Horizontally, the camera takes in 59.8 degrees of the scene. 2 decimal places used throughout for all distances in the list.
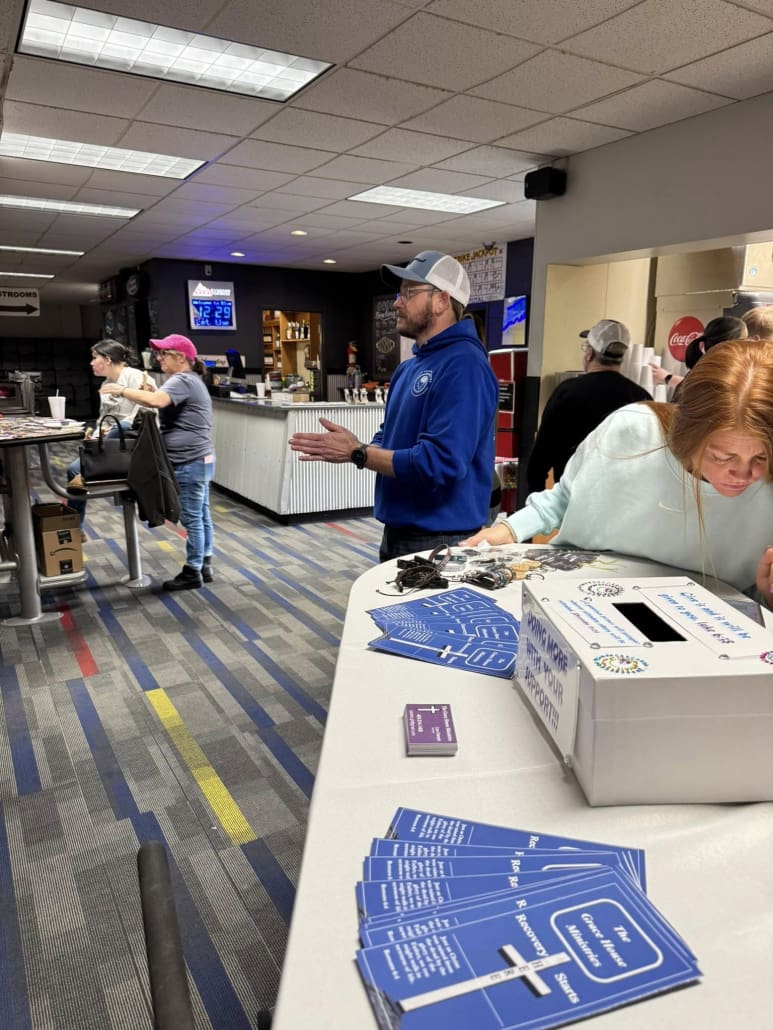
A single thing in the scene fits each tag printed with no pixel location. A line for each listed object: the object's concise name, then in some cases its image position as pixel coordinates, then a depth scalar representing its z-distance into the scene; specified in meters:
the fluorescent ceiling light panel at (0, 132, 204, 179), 4.32
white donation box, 0.77
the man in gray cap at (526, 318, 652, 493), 3.21
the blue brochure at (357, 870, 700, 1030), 0.55
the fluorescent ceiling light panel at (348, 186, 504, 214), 5.50
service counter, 5.53
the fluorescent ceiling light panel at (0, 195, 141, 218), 5.83
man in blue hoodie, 1.97
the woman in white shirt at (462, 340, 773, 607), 1.19
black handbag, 3.63
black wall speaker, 4.48
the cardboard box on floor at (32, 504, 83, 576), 3.63
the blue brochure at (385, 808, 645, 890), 0.73
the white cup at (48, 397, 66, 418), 4.78
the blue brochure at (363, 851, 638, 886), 0.70
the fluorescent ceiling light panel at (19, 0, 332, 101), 2.76
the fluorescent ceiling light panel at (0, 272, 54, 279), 11.09
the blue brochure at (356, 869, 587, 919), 0.66
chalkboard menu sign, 9.80
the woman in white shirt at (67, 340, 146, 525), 4.46
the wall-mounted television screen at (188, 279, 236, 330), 9.08
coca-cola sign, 4.69
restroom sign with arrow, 13.12
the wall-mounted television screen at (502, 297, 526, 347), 7.27
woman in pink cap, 3.87
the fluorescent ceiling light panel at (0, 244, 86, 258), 8.49
